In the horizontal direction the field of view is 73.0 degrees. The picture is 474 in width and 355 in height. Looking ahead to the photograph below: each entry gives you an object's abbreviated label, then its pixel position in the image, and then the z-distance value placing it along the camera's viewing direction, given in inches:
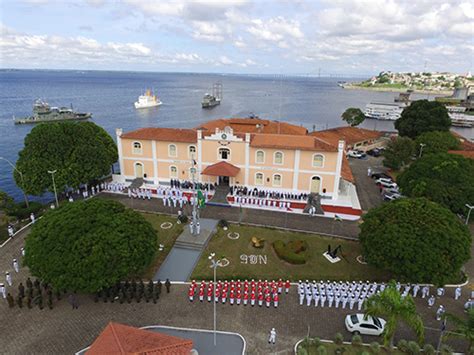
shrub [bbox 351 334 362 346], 699.4
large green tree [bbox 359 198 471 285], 809.5
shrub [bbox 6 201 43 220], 1257.2
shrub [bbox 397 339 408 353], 689.6
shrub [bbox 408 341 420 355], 674.8
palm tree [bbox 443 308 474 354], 612.7
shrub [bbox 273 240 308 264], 1003.9
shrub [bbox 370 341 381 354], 684.7
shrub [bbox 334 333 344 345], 698.8
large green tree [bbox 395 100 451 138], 2242.9
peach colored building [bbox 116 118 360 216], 1459.2
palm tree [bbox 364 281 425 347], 612.7
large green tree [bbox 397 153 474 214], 1160.8
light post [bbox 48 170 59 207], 1310.3
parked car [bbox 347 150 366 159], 2231.8
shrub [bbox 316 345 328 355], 658.8
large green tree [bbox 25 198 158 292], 764.0
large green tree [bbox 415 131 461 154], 1835.6
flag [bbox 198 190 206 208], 1201.7
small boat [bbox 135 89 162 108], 4927.7
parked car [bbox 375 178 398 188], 1656.7
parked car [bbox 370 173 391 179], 1797.7
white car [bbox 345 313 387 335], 731.4
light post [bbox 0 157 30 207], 1321.6
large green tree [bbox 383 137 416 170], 1873.8
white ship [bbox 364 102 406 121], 4274.4
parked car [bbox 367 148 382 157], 2308.1
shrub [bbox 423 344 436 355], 673.6
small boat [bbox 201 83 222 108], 5306.6
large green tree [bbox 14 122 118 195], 1337.4
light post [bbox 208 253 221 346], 1004.1
